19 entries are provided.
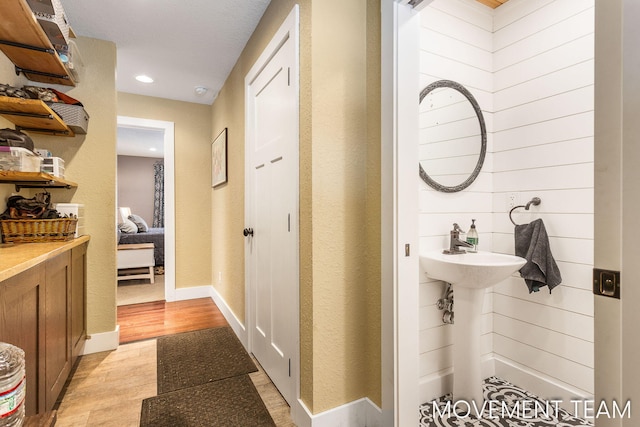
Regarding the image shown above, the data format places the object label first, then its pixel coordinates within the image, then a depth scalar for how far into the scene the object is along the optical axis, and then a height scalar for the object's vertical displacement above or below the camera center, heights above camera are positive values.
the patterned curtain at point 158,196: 8.10 +0.42
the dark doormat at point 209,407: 1.65 -1.11
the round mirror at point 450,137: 1.85 +0.47
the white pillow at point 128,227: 5.33 -0.25
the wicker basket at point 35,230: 1.75 -0.10
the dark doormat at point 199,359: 2.08 -1.11
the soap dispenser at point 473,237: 1.91 -0.17
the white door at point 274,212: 1.71 +0.00
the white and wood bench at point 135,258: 4.72 -0.71
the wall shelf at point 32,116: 1.74 +0.60
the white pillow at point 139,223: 5.85 -0.21
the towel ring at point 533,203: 1.92 +0.05
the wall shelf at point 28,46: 1.46 +0.94
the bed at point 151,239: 4.99 -0.44
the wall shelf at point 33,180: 1.62 +0.20
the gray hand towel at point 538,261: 1.78 -0.29
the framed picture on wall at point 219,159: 3.25 +0.59
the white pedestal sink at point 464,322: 1.66 -0.62
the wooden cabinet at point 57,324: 1.47 -0.59
